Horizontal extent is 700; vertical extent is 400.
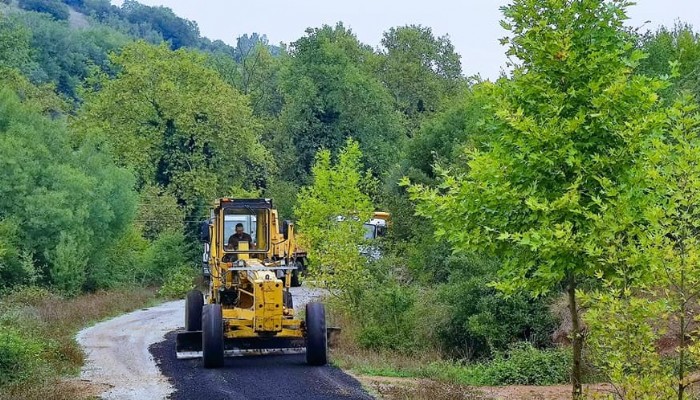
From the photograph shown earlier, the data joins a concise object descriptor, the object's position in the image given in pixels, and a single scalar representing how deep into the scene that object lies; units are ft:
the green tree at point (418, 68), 224.94
